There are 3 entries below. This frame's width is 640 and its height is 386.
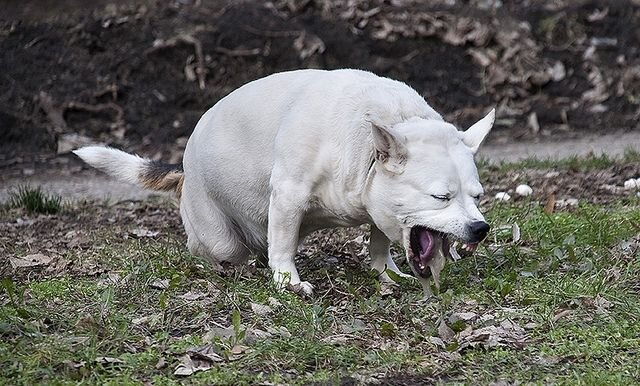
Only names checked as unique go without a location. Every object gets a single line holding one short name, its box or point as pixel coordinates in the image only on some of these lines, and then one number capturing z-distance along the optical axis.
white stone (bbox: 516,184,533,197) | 15.52
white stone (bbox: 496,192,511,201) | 15.05
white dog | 9.89
